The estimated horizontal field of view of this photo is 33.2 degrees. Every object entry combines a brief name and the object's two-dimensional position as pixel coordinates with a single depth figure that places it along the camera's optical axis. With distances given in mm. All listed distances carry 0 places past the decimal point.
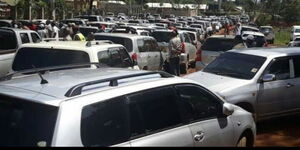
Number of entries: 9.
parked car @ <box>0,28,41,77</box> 13609
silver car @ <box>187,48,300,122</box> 8977
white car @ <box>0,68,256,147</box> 3971
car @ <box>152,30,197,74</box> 19562
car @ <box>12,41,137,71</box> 8523
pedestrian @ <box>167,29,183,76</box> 14281
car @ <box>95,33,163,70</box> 13016
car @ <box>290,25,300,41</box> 42500
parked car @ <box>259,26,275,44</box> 43500
